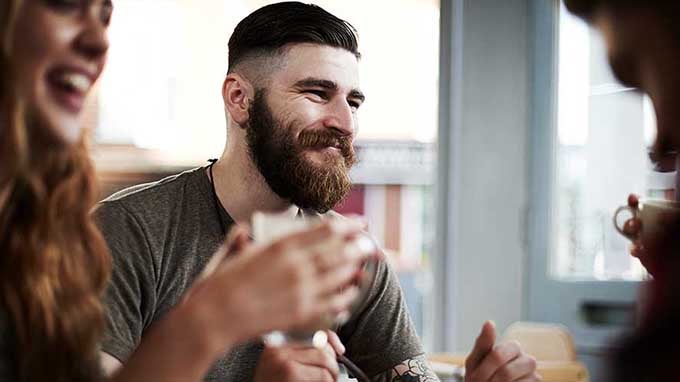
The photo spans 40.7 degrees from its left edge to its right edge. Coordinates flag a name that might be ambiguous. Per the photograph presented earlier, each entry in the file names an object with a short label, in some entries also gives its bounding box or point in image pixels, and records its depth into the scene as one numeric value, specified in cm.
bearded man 170
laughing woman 87
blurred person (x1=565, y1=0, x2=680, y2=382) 75
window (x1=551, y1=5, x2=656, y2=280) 364
